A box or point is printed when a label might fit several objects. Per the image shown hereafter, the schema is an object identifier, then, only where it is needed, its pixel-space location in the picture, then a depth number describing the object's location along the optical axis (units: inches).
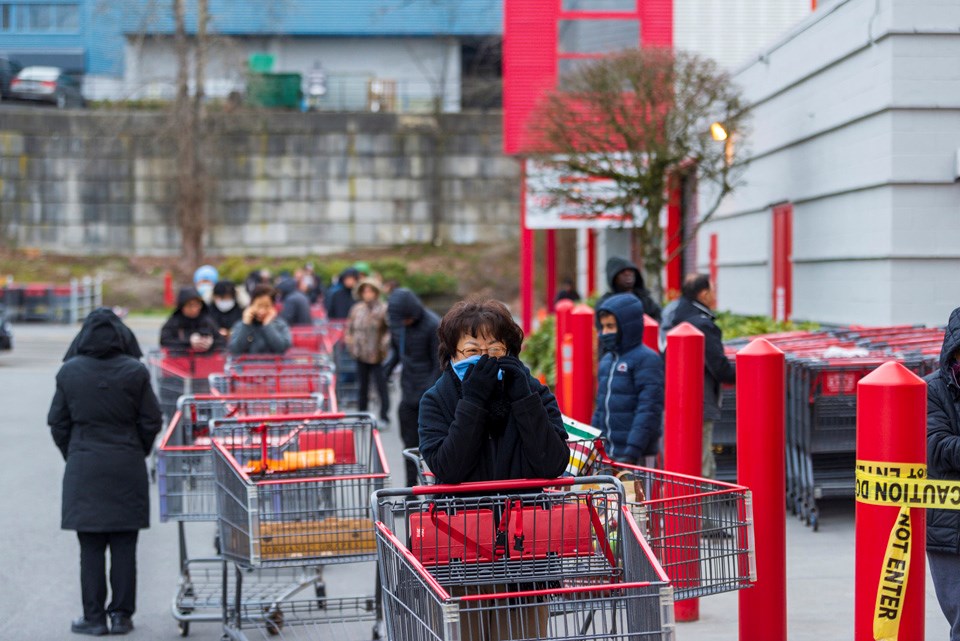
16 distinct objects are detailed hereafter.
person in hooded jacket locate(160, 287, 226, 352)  530.3
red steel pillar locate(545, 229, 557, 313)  989.2
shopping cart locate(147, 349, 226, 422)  529.0
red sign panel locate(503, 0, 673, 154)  782.5
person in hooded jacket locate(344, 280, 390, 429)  625.0
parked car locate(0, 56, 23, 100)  1712.6
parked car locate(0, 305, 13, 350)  964.0
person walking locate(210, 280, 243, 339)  591.8
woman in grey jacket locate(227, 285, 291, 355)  512.1
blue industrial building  1736.0
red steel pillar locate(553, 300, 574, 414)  506.9
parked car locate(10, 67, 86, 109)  1688.0
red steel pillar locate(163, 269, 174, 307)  1472.7
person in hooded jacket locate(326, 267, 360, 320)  834.8
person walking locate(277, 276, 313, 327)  725.3
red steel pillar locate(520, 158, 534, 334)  836.0
